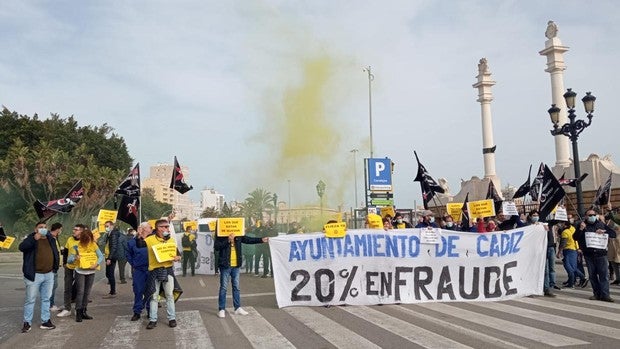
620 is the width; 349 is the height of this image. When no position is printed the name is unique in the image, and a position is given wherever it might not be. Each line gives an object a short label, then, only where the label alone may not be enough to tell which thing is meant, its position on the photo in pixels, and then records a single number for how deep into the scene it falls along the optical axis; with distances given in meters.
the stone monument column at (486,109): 38.38
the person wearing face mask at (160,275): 8.32
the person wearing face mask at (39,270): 8.36
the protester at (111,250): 12.66
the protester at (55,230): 9.59
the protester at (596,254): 10.08
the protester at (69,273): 9.55
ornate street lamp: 16.40
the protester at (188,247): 16.95
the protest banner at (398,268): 10.11
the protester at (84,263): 9.24
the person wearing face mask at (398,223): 13.38
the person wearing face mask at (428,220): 13.25
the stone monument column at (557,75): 30.09
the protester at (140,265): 9.10
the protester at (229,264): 9.07
